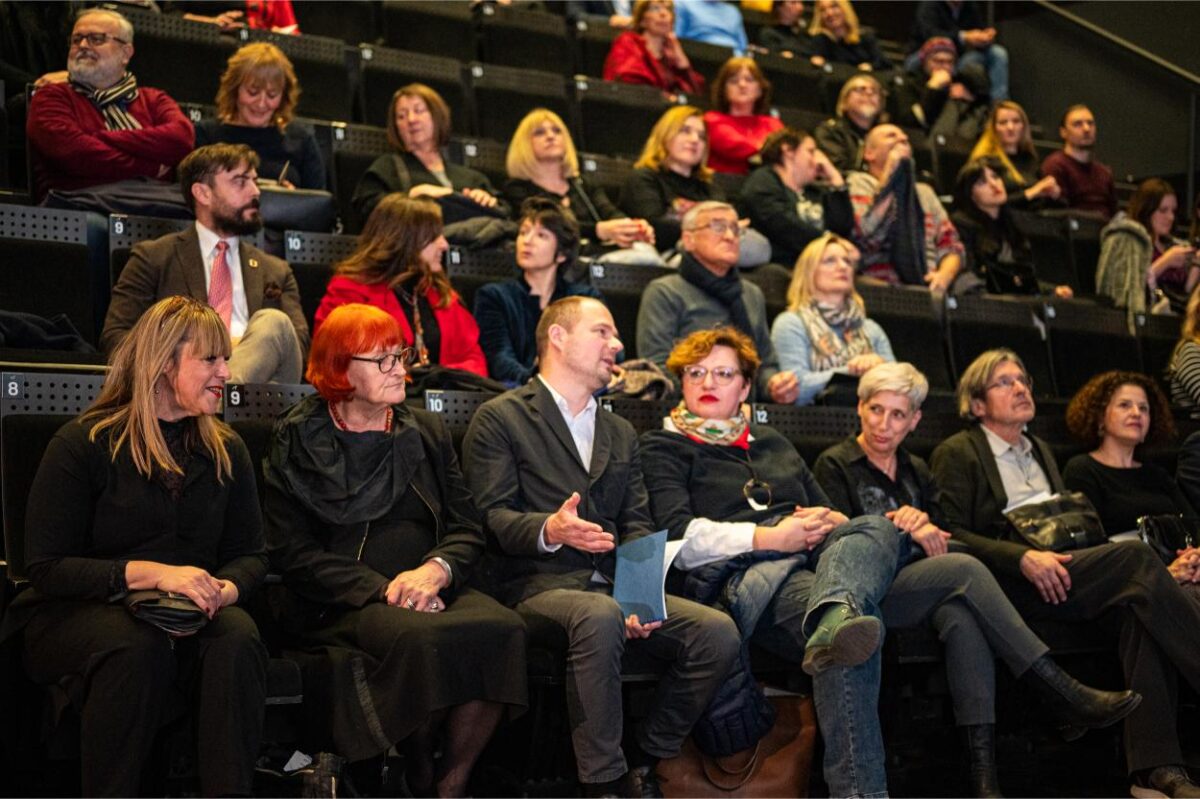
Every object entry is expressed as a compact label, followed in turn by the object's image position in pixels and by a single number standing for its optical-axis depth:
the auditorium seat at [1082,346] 5.35
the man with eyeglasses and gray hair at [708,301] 4.45
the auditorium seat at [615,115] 6.16
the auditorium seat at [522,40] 6.46
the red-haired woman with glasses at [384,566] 2.80
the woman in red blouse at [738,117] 6.27
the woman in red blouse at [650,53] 6.62
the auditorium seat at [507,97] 5.91
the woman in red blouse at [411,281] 4.03
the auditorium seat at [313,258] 4.18
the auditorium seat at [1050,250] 6.36
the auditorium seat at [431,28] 6.29
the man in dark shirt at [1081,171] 7.00
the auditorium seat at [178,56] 5.07
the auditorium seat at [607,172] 5.66
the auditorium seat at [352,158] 5.02
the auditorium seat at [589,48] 6.80
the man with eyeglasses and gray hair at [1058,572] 3.47
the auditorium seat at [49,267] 3.53
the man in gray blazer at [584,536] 3.01
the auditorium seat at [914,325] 5.11
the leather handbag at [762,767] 3.20
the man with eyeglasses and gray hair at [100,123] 4.13
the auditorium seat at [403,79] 5.69
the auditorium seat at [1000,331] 5.21
